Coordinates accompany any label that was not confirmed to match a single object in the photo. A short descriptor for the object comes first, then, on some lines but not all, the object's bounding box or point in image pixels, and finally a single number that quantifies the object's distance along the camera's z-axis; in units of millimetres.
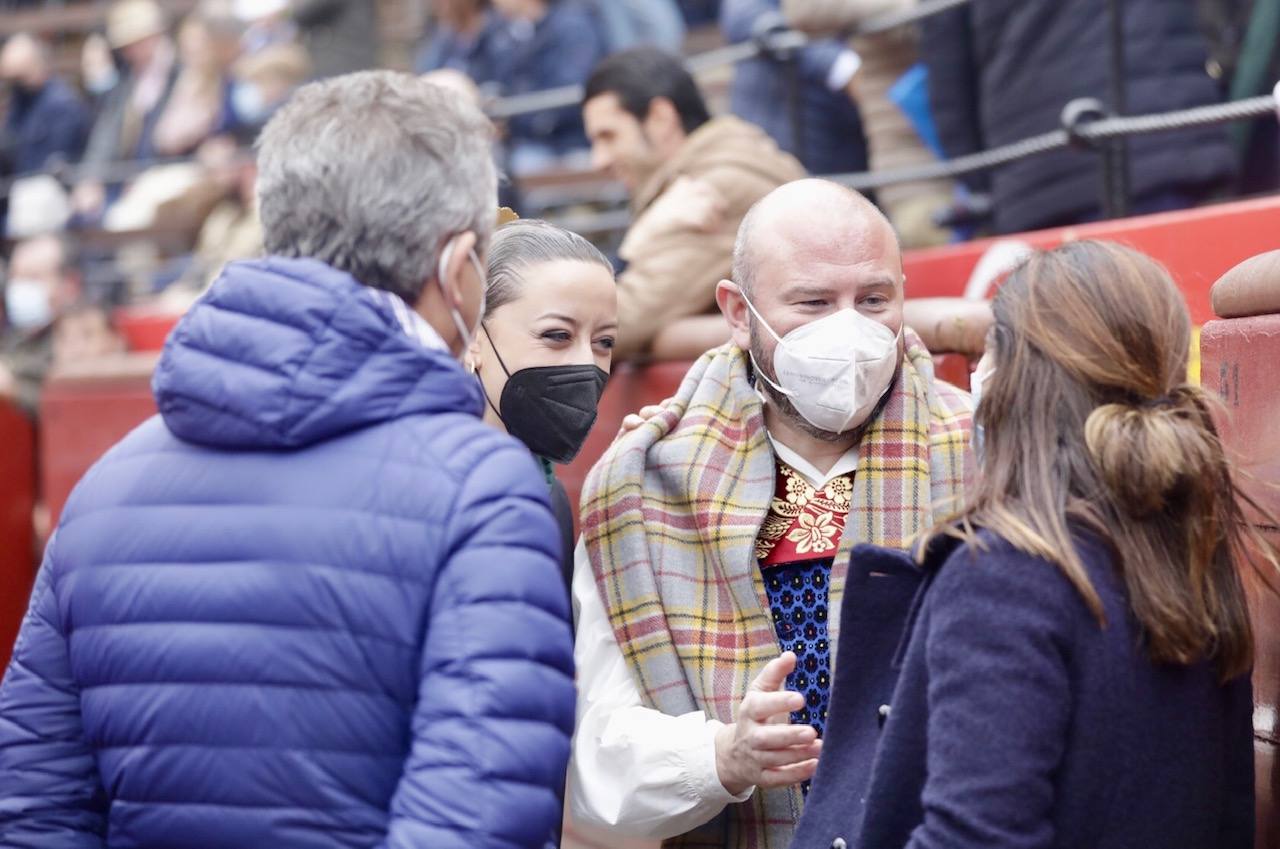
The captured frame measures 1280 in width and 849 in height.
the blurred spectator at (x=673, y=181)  9961
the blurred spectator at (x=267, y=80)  21078
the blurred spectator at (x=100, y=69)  28628
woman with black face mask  6016
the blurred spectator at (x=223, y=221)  20187
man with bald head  5348
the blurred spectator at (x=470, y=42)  18655
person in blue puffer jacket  3777
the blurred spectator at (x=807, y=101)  12422
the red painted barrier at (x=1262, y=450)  4832
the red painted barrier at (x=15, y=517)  12773
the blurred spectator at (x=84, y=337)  19156
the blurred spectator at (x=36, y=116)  28094
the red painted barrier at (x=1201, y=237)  6699
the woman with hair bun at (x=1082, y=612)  3898
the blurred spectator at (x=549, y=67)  17000
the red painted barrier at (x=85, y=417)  14141
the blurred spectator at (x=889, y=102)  11797
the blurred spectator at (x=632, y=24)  17266
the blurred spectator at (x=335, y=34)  24125
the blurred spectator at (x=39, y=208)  25016
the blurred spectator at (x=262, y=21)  22547
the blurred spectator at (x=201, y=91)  22937
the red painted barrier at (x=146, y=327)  18719
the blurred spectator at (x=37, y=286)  22922
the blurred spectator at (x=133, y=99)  25328
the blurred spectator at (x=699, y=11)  21384
